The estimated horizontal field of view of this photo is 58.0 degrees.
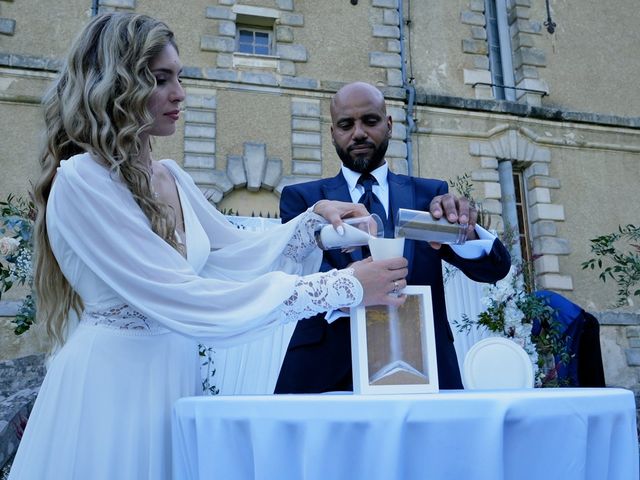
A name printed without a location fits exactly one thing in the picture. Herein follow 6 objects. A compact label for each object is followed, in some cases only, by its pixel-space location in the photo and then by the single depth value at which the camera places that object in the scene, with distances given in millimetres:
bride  1254
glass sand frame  1269
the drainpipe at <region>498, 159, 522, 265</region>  9188
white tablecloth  941
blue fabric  4852
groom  1689
